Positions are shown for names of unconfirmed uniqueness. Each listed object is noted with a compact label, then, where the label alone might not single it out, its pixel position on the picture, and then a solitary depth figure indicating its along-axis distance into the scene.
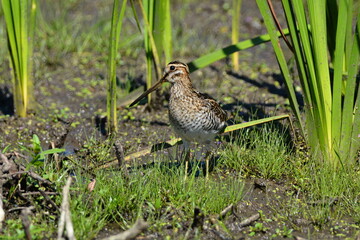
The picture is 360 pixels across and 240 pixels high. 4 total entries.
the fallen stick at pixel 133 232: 7.02
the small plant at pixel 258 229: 8.59
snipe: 9.98
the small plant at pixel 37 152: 8.59
